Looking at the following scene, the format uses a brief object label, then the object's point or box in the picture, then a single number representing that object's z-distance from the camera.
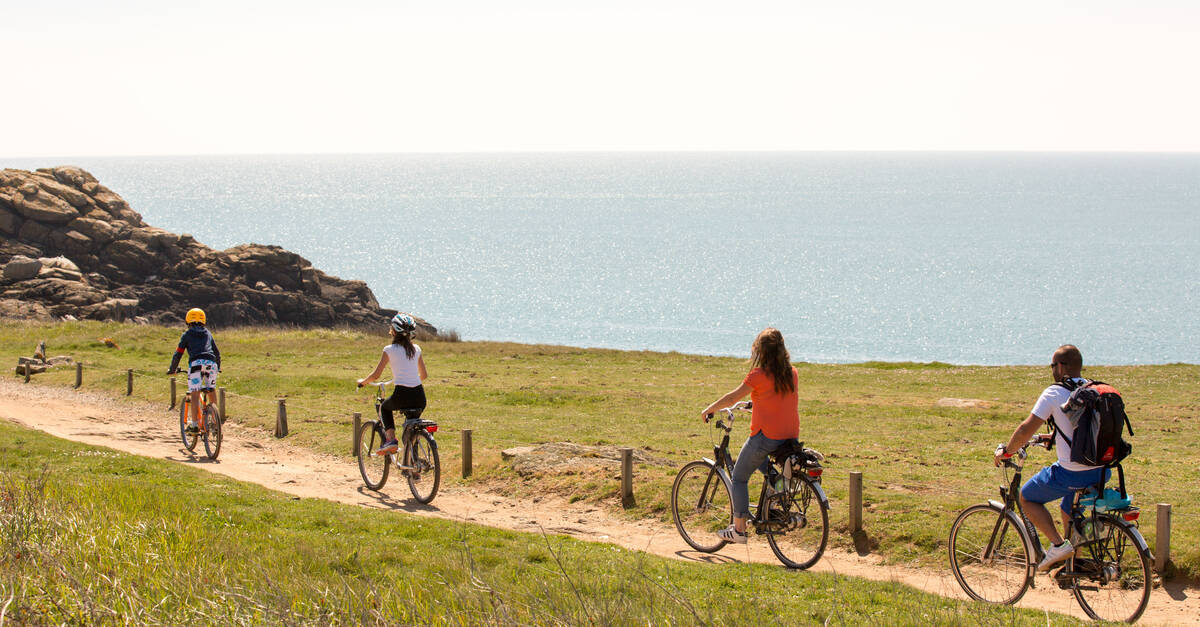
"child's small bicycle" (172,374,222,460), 19.70
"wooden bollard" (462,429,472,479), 17.83
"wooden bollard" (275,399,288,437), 22.99
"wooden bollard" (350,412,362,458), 19.33
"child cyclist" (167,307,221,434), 19.11
